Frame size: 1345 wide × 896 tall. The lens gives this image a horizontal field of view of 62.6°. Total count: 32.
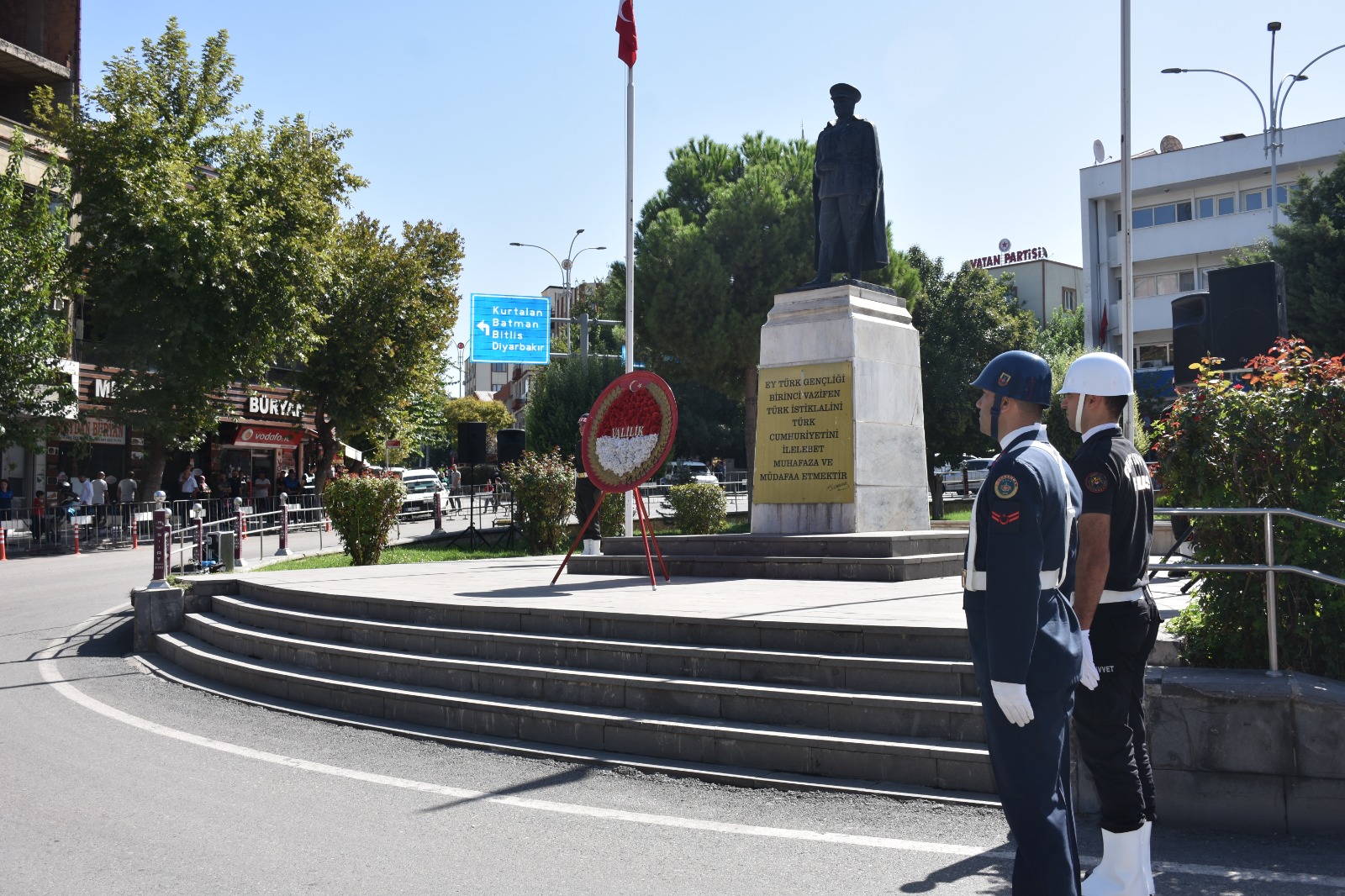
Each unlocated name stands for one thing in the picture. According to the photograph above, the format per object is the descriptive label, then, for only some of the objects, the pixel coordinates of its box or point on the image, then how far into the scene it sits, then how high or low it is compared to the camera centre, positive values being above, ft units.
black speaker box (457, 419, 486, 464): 98.32 +3.58
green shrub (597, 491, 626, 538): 67.97 -2.15
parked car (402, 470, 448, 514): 123.44 -0.85
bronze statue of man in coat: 43.75 +11.37
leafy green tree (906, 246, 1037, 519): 123.44 +16.46
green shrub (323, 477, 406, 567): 55.62 -1.44
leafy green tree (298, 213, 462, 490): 117.80 +16.44
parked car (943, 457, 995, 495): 139.85 +0.12
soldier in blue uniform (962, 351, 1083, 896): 11.30 -1.75
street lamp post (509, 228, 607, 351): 156.25 +30.94
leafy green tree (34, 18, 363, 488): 90.68 +20.41
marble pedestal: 40.37 +3.31
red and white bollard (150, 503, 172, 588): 39.58 -2.46
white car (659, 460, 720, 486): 114.87 +1.33
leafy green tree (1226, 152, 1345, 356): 90.99 +18.61
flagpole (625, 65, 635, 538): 58.75 +14.45
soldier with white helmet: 13.62 -1.76
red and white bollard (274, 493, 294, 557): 64.80 -3.03
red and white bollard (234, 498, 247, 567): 53.57 -2.70
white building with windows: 146.61 +35.63
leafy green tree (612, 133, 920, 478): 106.11 +20.18
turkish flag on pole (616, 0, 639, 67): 58.18 +23.37
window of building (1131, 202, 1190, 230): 154.30 +37.35
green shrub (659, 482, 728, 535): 67.82 -1.58
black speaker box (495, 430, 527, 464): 97.10 +3.39
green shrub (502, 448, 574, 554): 68.59 -1.04
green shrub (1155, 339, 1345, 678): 17.57 -0.14
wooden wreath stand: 34.10 -1.50
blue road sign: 117.80 +16.51
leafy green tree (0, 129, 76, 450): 84.23 +13.79
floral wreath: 35.24 +1.62
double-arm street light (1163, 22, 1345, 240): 107.24 +38.23
